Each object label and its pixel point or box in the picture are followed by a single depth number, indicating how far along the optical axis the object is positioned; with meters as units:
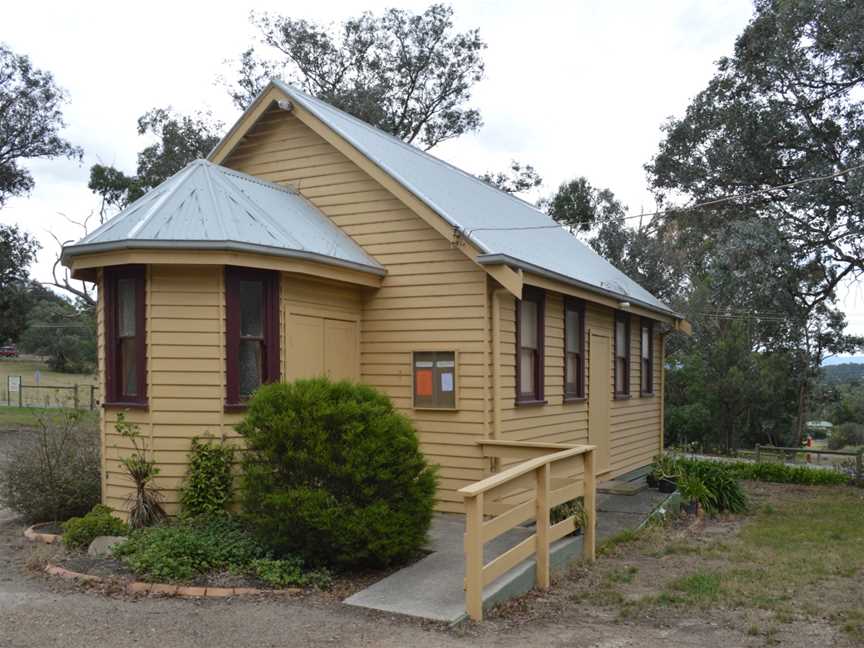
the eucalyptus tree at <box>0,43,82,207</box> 25.02
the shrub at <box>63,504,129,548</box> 7.89
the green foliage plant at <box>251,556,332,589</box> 6.74
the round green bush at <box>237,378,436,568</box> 6.80
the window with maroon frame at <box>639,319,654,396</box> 15.87
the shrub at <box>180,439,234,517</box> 8.25
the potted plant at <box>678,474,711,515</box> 11.36
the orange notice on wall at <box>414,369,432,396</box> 10.09
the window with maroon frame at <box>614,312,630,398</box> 14.48
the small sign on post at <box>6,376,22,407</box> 29.35
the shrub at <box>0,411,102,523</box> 9.31
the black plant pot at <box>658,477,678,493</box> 12.20
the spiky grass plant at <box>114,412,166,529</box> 8.18
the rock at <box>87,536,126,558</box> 7.61
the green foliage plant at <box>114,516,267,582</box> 6.88
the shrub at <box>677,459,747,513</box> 11.52
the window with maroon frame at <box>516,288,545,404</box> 10.73
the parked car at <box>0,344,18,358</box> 62.95
